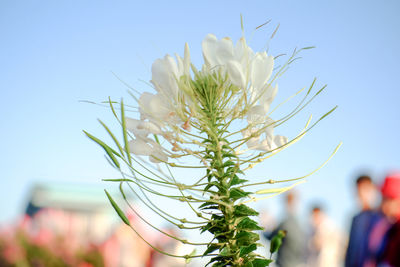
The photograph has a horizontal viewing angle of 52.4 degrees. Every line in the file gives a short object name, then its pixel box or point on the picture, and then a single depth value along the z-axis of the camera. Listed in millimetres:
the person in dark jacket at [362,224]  2959
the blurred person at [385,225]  2635
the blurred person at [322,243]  4914
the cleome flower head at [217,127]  712
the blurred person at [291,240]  4398
